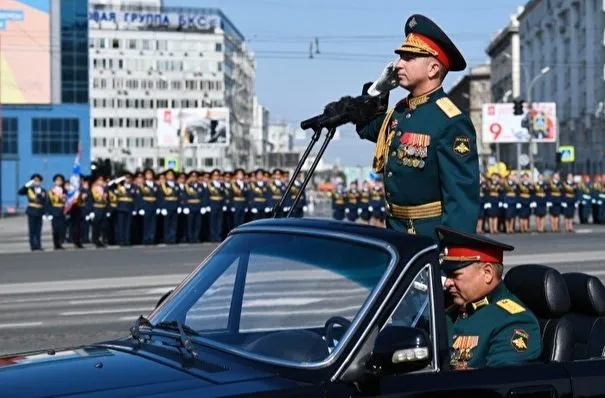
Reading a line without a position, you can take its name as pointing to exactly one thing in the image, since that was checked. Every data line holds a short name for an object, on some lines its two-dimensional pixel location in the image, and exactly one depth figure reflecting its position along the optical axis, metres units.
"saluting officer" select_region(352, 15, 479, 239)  5.24
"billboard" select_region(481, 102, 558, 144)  69.44
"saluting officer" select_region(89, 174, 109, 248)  27.83
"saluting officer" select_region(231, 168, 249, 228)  29.17
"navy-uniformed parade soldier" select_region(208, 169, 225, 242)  29.11
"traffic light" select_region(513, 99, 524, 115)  56.84
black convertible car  3.75
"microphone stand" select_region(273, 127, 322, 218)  5.39
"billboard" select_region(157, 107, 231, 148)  69.81
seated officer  4.47
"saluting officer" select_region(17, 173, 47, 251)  26.88
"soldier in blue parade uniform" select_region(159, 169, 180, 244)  28.34
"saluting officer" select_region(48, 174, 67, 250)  27.22
